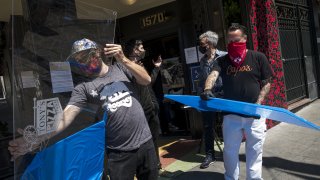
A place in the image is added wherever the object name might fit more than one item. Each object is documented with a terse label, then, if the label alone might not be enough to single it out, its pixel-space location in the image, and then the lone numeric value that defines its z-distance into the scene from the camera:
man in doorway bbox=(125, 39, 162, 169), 2.99
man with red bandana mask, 2.71
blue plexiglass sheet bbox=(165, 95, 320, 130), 2.37
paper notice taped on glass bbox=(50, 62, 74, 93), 1.85
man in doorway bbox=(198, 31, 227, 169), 3.54
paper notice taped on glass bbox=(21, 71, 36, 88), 1.66
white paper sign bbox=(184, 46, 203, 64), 4.56
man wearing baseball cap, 1.82
